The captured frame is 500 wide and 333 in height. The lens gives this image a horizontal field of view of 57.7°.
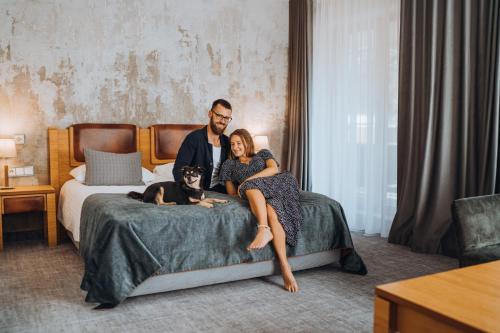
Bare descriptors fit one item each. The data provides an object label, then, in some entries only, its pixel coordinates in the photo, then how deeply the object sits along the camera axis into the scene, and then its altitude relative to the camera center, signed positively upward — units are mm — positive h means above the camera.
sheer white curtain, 4551 +283
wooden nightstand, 4059 -642
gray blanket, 2648 -677
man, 3660 -128
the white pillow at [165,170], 4741 -402
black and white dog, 3140 -412
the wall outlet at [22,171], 4445 -385
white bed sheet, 3671 -576
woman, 3008 -431
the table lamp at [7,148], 4164 -145
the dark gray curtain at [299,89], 5609 +567
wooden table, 1358 -548
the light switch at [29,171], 4516 -383
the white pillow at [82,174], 4411 -416
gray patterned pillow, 4297 -351
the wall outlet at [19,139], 4462 -65
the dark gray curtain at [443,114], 3555 +167
